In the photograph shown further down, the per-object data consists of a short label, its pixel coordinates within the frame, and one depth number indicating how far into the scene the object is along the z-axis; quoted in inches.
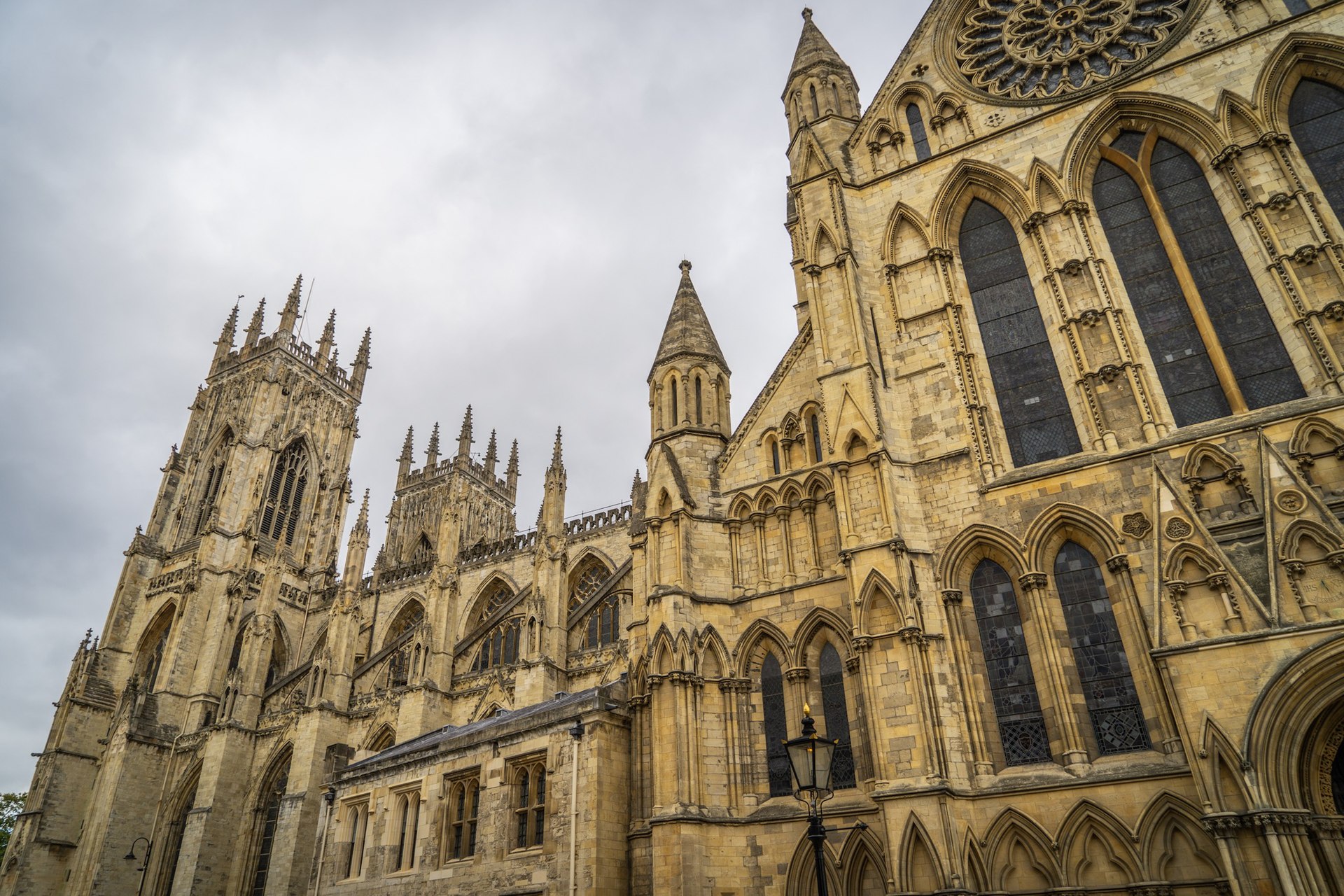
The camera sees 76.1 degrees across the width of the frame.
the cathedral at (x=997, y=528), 431.2
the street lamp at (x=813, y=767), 372.8
